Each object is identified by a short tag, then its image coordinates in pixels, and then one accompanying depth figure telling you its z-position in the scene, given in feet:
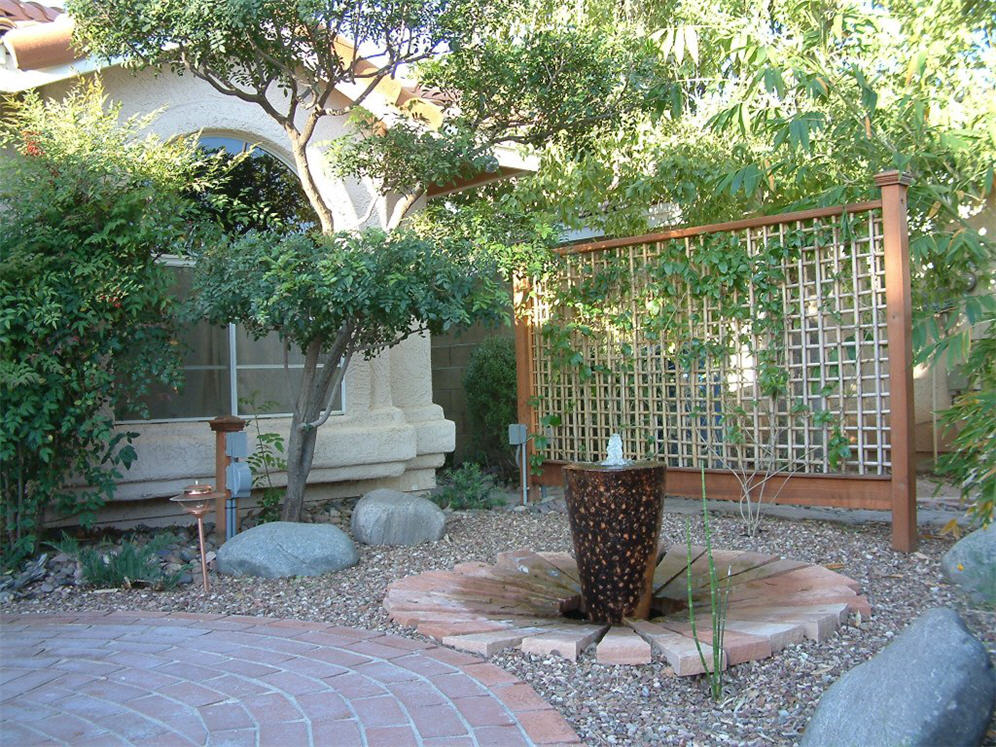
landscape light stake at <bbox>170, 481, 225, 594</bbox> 16.79
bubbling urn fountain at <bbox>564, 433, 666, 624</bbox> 13.84
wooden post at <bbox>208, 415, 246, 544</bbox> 20.67
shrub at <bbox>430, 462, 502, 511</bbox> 25.99
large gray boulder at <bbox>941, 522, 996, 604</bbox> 14.97
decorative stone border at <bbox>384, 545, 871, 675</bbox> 12.26
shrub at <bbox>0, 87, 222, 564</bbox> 17.95
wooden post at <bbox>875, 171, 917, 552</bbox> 18.89
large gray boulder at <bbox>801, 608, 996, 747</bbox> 8.56
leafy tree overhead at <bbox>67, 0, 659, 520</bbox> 18.53
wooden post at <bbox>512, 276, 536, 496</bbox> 27.02
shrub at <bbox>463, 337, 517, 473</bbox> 33.81
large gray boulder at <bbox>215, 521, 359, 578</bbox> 17.66
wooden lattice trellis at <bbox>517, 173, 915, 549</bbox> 19.92
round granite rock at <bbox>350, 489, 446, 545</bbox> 20.45
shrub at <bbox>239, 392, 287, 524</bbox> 22.81
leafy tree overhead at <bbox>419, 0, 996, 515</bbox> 20.16
